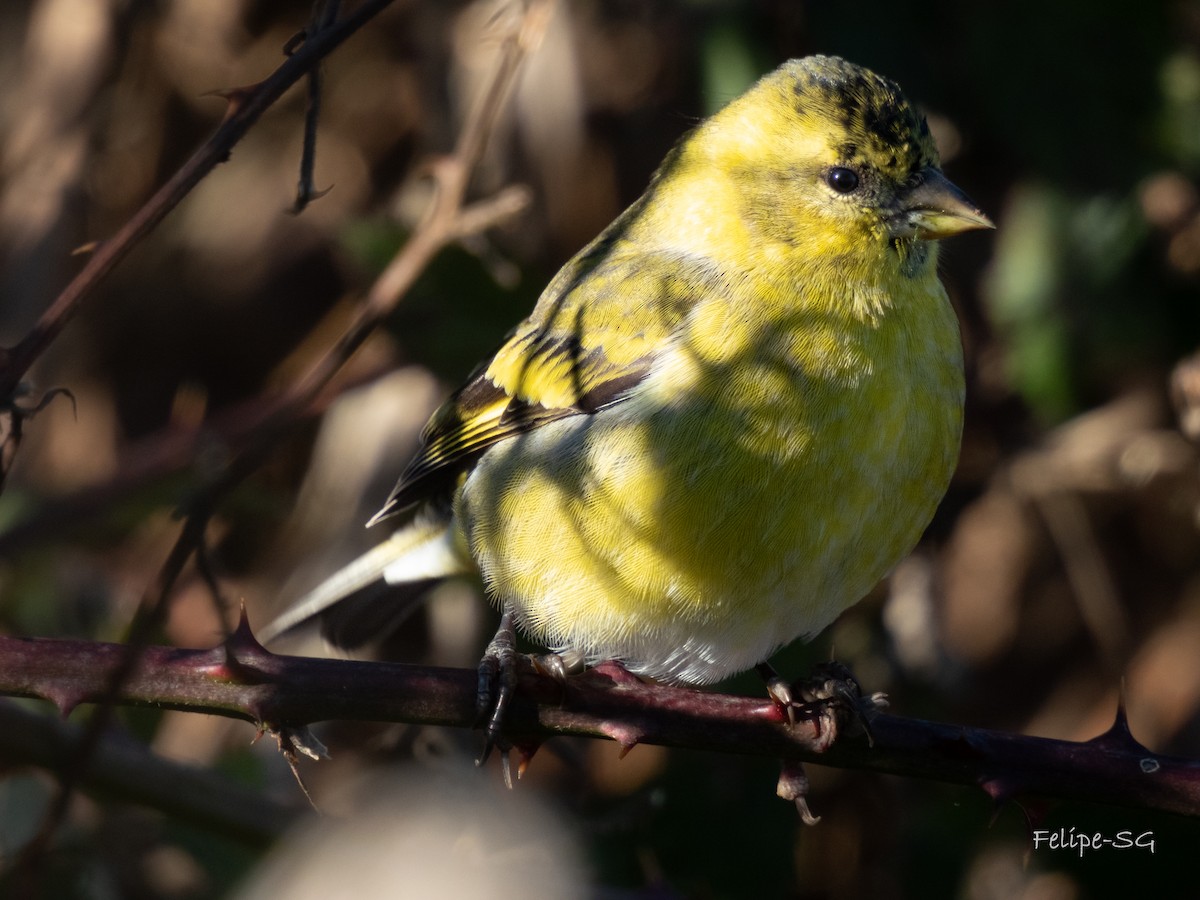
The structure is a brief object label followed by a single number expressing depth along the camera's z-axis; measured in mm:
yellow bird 5695
